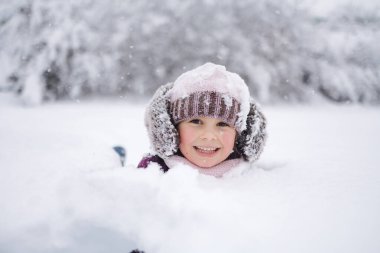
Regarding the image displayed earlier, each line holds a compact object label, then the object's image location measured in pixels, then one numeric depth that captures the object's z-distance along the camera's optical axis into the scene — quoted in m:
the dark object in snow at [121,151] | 2.22
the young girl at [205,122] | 1.38
